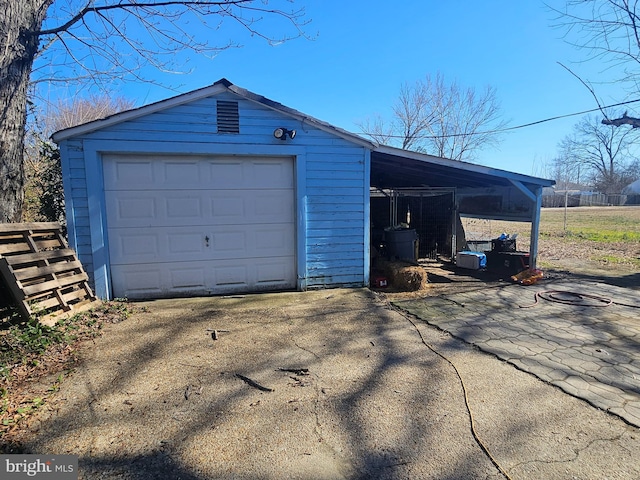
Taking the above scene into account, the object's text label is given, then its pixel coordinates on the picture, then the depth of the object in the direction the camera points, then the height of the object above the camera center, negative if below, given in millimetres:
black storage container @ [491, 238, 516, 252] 7836 -807
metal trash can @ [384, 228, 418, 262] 7547 -727
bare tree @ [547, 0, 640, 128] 7699 +4033
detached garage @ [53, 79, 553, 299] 4996 +258
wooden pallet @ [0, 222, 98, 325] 3633 -700
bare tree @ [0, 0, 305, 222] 4164 +1710
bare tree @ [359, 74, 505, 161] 24891 +6093
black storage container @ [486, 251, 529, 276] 7215 -1153
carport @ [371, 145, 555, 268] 6625 +433
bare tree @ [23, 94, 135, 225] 6387 +581
